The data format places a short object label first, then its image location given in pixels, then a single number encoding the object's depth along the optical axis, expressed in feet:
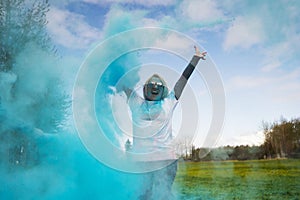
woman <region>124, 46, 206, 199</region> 13.96
